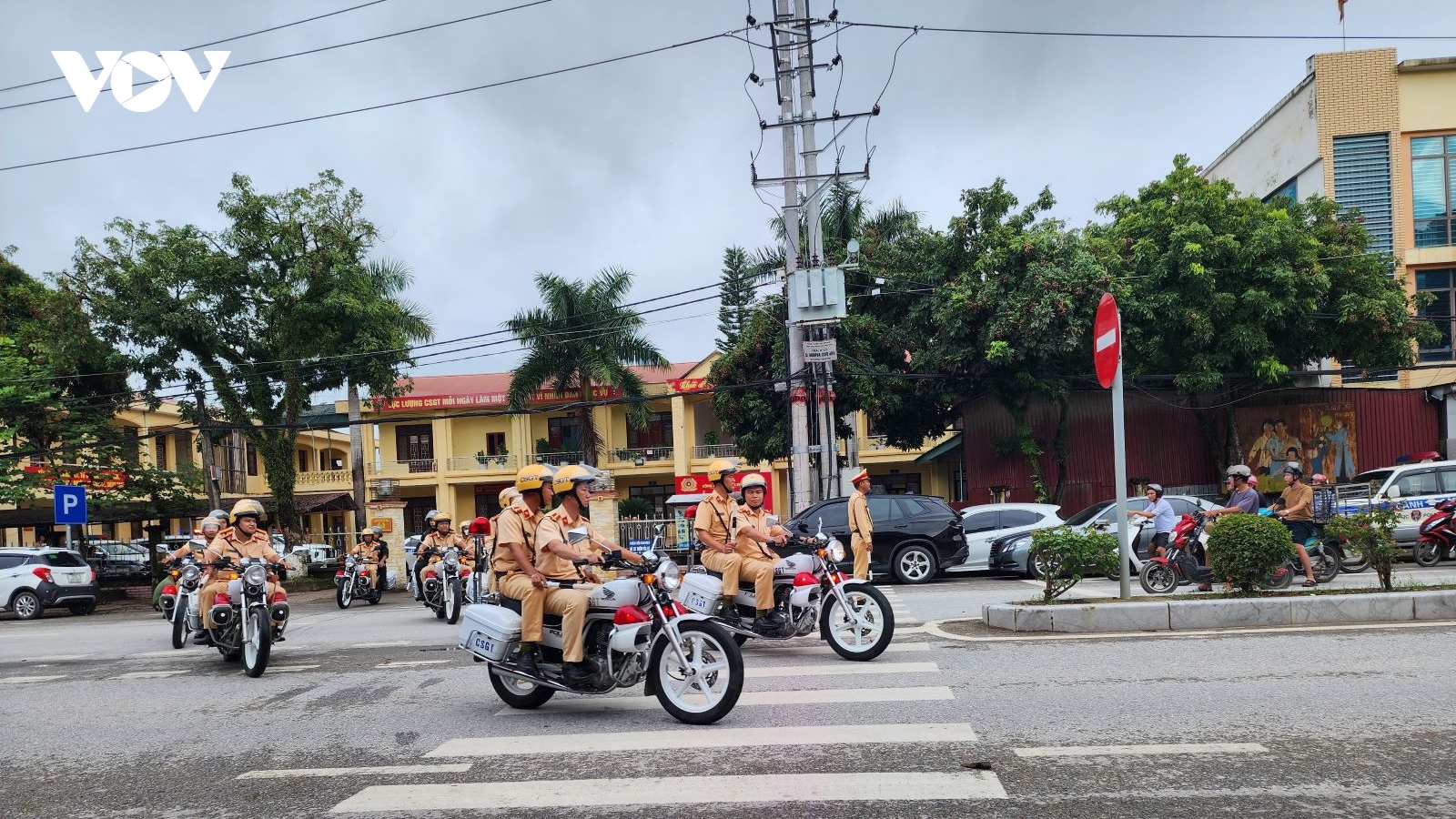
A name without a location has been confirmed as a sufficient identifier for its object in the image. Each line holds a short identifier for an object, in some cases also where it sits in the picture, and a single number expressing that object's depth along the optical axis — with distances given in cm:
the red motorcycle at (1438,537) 1620
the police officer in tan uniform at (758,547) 938
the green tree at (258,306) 2461
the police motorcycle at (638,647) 668
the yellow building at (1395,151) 2756
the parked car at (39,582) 2080
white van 1748
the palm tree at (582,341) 3638
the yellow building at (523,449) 4344
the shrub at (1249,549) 1010
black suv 1827
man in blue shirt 1470
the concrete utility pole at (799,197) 2127
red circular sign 1013
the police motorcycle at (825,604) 897
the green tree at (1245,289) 2431
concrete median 975
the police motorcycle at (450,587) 1483
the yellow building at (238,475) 4150
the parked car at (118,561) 2850
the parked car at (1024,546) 1808
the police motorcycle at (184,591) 1253
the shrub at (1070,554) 1081
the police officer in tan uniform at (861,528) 1404
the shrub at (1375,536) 1044
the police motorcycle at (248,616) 984
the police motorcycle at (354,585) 1909
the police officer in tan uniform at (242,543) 1045
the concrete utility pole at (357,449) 3706
